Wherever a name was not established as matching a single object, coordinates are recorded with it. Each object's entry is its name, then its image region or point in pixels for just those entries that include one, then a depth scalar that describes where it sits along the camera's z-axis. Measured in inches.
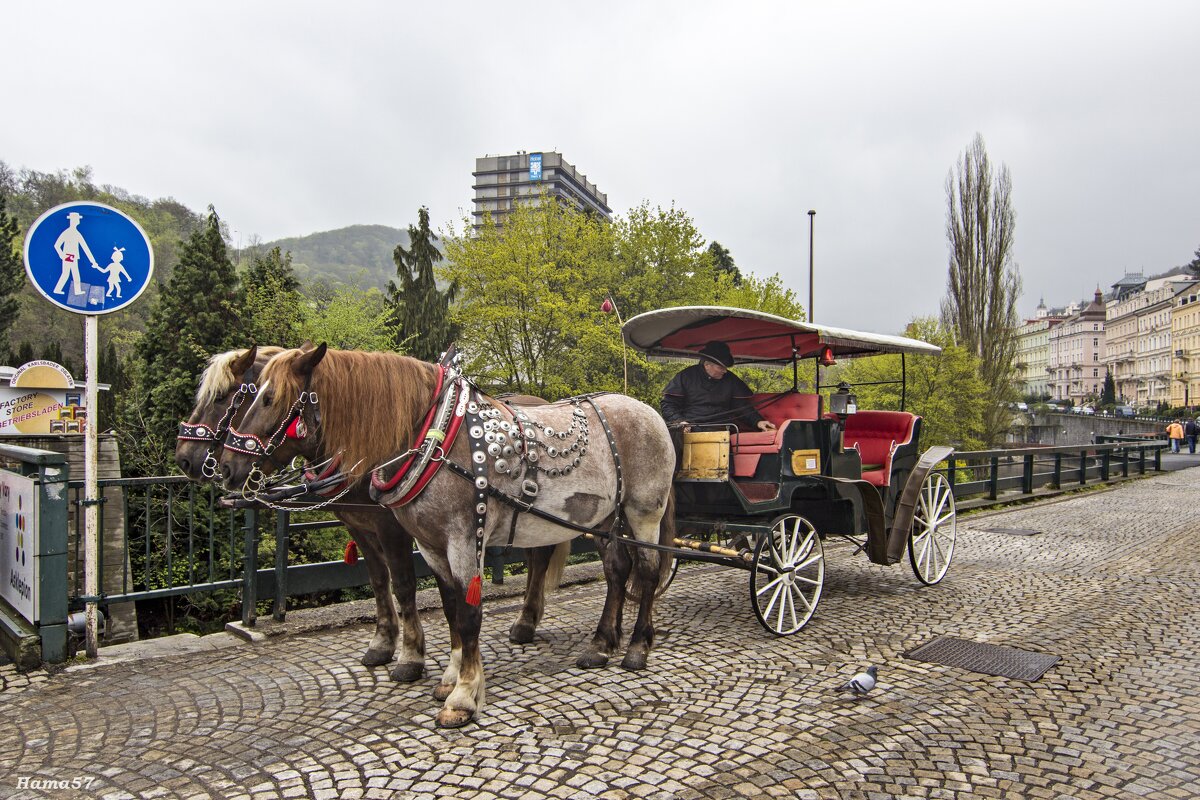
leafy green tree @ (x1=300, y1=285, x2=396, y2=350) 767.1
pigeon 152.6
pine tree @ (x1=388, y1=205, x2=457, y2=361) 1157.1
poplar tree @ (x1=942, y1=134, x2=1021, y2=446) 1195.9
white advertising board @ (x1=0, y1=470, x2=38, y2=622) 166.1
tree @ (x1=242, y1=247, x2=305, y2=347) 611.8
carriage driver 235.5
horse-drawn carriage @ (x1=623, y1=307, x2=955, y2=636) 207.6
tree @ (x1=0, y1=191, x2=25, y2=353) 972.6
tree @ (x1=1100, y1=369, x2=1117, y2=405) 3304.6
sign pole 172.6
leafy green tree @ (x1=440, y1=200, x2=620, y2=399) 781.9
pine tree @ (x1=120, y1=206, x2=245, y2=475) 496.1
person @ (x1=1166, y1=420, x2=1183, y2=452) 1268.5
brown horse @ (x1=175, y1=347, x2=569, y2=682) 134.7
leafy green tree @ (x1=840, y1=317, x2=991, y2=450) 1008.9
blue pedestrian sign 166.7
